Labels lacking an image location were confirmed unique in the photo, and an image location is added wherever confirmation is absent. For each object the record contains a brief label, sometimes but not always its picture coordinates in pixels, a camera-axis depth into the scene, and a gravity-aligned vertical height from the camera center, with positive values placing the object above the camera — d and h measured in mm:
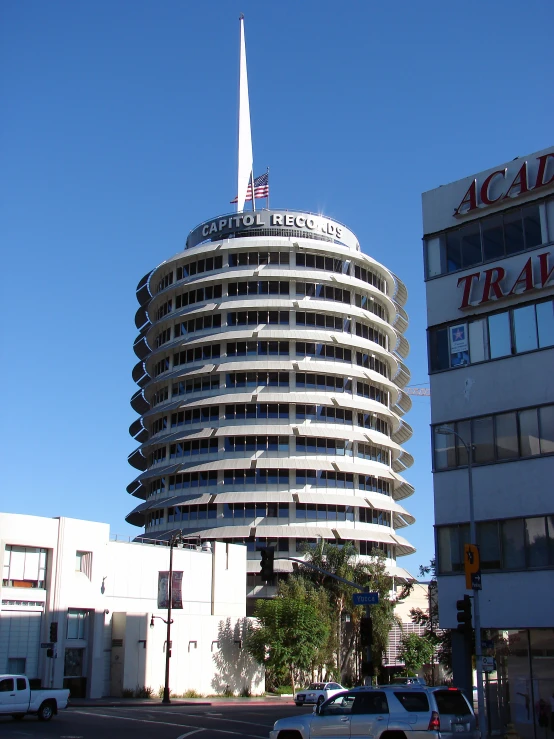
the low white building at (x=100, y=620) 54625 +963
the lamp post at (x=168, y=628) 53506 +444
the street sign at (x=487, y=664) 29344 -874
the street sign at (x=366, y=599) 36344 +1410
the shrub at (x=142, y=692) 57469 -3409
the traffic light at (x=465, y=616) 29281 +608
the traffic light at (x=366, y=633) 34656 +96
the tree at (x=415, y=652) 86062 -1492
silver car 22672 -1973
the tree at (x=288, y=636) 62594 -26
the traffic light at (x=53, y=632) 51662 +191
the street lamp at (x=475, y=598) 28594 +1211
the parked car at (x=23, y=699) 36469 -2489
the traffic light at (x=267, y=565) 36281 +2692
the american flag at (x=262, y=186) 92375 +43994
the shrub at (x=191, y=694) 59781 -3682
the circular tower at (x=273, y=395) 84500 +22447
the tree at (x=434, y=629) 51612 +409
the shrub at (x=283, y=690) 67688 -3881
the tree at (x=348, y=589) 69438 +3431
